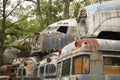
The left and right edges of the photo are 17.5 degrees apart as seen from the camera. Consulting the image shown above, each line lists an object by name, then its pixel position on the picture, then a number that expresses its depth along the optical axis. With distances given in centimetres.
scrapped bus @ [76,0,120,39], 1405
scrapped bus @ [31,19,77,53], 2479
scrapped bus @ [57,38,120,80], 1102
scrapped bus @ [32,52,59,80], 1920
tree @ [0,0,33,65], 3372
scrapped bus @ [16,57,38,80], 2435
